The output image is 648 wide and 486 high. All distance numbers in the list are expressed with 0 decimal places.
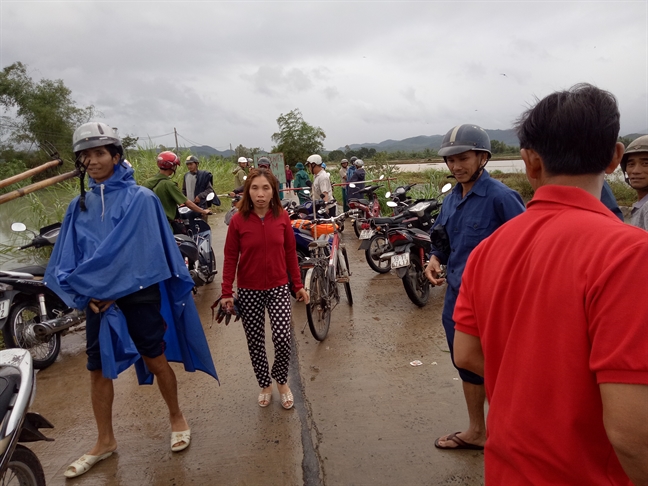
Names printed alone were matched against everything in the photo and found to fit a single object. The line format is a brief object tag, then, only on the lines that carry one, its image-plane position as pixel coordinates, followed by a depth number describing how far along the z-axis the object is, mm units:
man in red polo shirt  797
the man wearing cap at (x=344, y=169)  13933
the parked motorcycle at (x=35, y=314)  3840
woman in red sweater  3076
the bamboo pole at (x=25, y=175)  1854
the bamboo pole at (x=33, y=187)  1898
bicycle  4211
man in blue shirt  2427
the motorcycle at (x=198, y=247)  5465
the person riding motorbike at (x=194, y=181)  7969
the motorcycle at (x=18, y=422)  1884
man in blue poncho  2391
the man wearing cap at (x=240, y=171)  11118
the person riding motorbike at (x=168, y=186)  5688
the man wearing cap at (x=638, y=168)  2808
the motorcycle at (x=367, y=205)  8316
